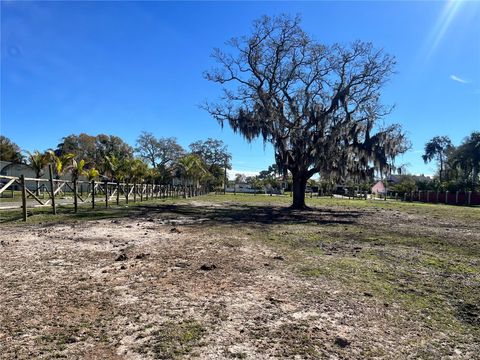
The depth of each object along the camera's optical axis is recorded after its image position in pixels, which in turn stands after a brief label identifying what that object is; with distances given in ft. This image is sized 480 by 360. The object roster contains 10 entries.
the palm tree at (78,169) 70.46
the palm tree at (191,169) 157.69
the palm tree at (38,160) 85.63
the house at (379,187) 347.11
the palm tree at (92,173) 75.82
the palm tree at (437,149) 268.82
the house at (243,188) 359.66
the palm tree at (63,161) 78.98
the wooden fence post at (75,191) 53.53
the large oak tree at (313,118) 77.46
